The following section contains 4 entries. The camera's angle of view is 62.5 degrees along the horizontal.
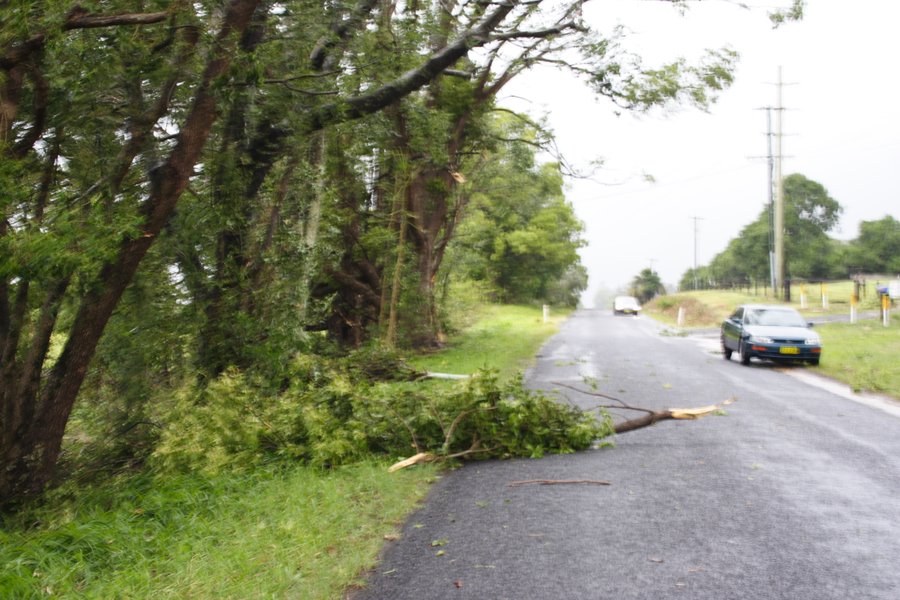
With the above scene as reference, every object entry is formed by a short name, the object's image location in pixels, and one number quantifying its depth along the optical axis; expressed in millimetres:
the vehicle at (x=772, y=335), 18234
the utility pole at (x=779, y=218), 42531
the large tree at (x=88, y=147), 6195
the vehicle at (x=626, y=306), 64500
